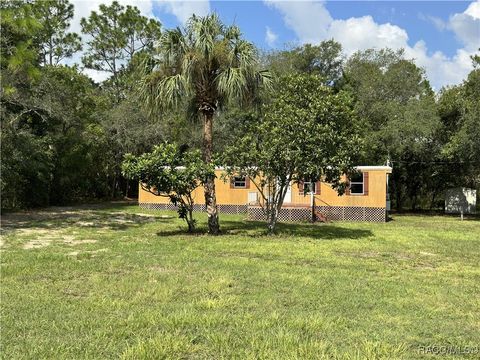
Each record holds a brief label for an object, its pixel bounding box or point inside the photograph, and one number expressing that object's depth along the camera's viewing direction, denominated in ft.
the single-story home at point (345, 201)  60.54
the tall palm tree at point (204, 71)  39.01
